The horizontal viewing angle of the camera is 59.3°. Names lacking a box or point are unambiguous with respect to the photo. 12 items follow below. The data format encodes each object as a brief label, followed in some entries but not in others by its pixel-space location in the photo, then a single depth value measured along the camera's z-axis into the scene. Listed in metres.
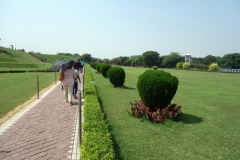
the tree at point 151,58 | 81.69
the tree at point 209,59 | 88.24
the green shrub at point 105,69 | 19.42
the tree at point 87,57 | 106.97
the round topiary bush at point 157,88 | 5.93
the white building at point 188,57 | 90.16
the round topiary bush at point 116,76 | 12.95
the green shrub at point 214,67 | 52.09
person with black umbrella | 7.62
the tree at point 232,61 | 69.68
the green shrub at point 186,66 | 57.21
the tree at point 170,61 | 79.81
